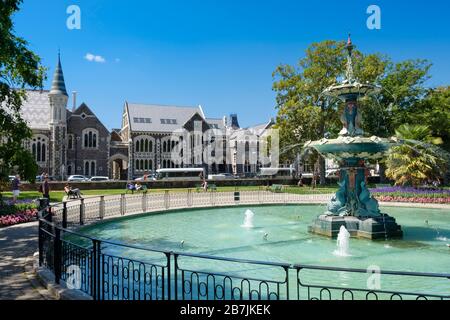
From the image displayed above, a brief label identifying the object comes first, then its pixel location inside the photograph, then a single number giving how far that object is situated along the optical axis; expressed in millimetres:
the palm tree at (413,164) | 27125
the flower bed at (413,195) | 23969
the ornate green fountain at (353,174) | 13297
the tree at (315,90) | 41619
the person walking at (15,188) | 24203
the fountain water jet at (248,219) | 15963
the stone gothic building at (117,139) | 58938
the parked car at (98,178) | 54453
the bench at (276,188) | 34219
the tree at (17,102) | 14094
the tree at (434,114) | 43094
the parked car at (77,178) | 51588
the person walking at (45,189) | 20967
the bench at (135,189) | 37175
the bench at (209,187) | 36284
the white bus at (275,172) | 72612
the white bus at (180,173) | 62006
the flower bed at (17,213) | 15398
